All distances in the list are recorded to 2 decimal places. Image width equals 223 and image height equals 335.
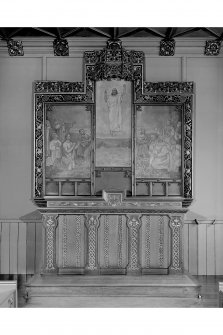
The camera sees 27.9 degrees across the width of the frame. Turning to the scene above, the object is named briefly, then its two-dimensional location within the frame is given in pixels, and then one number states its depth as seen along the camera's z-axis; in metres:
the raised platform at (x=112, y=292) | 5.60
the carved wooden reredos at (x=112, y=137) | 7.39
